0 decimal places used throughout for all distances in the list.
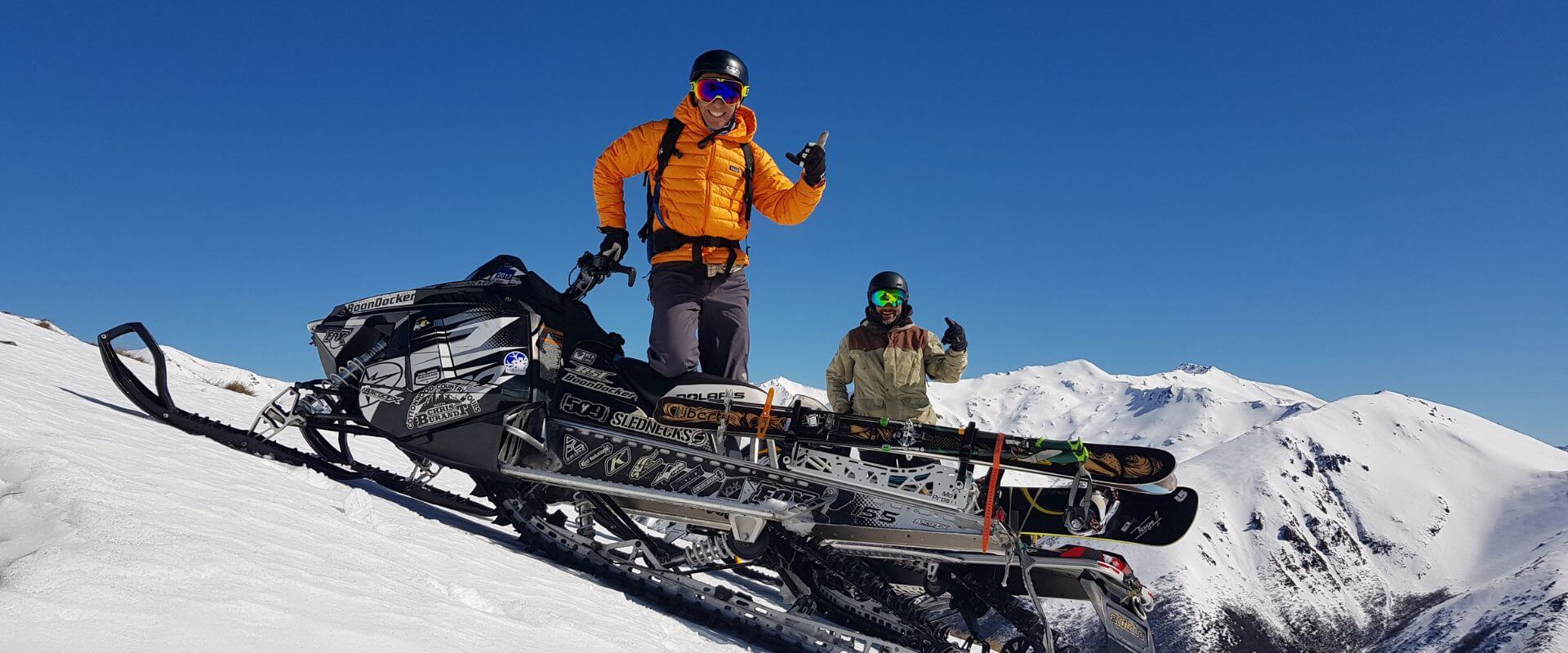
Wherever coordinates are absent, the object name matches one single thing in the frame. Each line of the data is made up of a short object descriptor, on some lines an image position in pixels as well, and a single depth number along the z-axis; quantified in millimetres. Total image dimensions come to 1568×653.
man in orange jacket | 4746
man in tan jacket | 5859
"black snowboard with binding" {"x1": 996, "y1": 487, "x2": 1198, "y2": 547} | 3834
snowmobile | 4000
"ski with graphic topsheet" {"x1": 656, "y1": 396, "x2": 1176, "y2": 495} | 3584
